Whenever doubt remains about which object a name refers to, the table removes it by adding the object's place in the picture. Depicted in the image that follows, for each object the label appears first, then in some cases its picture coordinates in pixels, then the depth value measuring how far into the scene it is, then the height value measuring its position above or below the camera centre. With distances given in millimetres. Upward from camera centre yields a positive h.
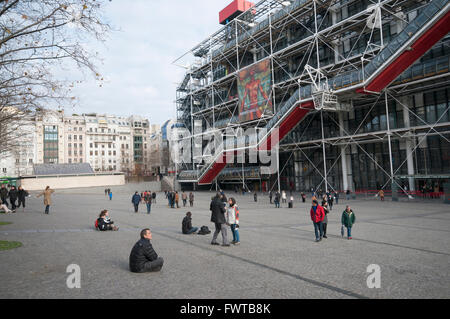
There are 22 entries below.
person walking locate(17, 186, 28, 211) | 20348 -247
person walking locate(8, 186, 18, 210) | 19422 -274
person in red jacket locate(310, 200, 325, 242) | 9406 -1149
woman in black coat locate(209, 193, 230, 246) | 8681 -905
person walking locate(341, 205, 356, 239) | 9625 -1253
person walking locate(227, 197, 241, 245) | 9125 -1069
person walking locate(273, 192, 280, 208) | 20922 -1288
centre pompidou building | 21422 +6357
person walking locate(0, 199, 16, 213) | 18222 -968
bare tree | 8180 +4047
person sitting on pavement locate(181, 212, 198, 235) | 11164 -1515
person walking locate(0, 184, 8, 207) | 20991 -202
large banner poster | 33188 +9685
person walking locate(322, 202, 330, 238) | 9787 -1402
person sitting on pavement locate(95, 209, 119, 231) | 11930 -1333
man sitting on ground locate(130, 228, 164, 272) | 6230 -1395
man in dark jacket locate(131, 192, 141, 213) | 19078 -818
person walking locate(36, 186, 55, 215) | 16969 -322
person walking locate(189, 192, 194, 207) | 23734 -1260
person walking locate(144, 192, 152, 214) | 18203 -929
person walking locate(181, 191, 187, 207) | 23836 -1103
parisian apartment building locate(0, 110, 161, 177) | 77938 +11593
